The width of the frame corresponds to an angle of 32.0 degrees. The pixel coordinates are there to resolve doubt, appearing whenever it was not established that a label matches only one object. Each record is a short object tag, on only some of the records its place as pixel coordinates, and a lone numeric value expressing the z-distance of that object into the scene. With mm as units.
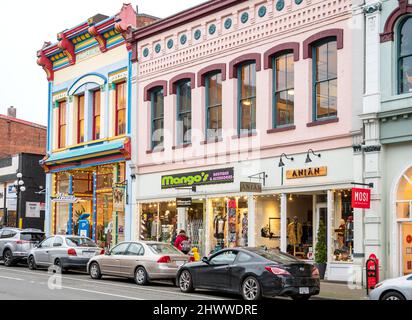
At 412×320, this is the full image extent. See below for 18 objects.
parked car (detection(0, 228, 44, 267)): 29312
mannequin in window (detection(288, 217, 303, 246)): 24516
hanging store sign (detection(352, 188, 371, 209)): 20500
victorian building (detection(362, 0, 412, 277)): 20719
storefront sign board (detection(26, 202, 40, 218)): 42344
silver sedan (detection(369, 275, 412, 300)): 14766
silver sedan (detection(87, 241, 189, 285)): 21391
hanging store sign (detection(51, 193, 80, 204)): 33344
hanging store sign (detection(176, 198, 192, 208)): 27578
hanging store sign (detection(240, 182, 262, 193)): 24380
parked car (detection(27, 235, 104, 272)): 25828
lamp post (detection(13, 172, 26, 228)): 37125
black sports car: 17125
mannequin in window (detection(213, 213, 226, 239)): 27172
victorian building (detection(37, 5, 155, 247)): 32344
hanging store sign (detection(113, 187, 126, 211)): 31422
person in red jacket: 26453
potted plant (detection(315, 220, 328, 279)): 22922
